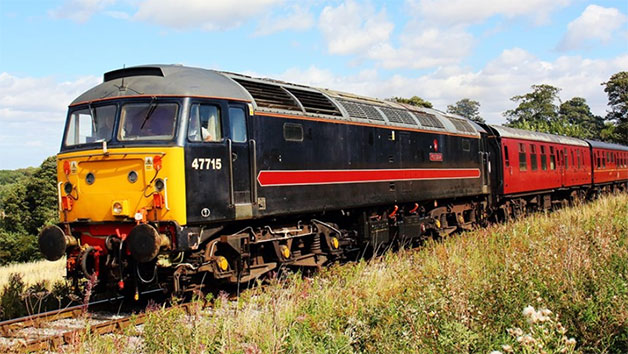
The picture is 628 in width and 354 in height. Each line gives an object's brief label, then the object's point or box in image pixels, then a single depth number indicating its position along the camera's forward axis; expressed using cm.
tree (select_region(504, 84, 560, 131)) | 8681
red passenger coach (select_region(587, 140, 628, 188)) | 2997
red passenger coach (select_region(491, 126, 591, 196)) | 2011
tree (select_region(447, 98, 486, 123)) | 10305
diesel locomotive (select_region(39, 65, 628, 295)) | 880
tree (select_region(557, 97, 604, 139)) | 9350
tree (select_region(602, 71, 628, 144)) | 6600
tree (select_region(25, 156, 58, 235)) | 3916
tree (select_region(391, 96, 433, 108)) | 5018
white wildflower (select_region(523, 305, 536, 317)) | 462
